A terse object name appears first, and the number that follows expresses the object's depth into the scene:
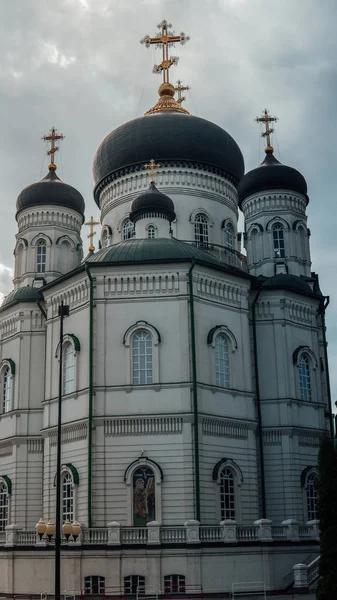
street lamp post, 18.43
